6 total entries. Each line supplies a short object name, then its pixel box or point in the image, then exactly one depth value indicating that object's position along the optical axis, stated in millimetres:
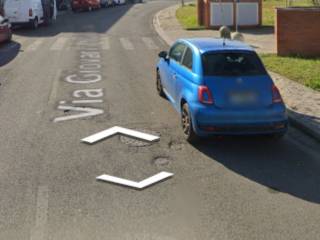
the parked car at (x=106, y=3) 50175
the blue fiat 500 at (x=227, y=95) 8344
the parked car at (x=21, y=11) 28203
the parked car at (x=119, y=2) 55738
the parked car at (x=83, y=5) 44062
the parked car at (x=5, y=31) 21848
